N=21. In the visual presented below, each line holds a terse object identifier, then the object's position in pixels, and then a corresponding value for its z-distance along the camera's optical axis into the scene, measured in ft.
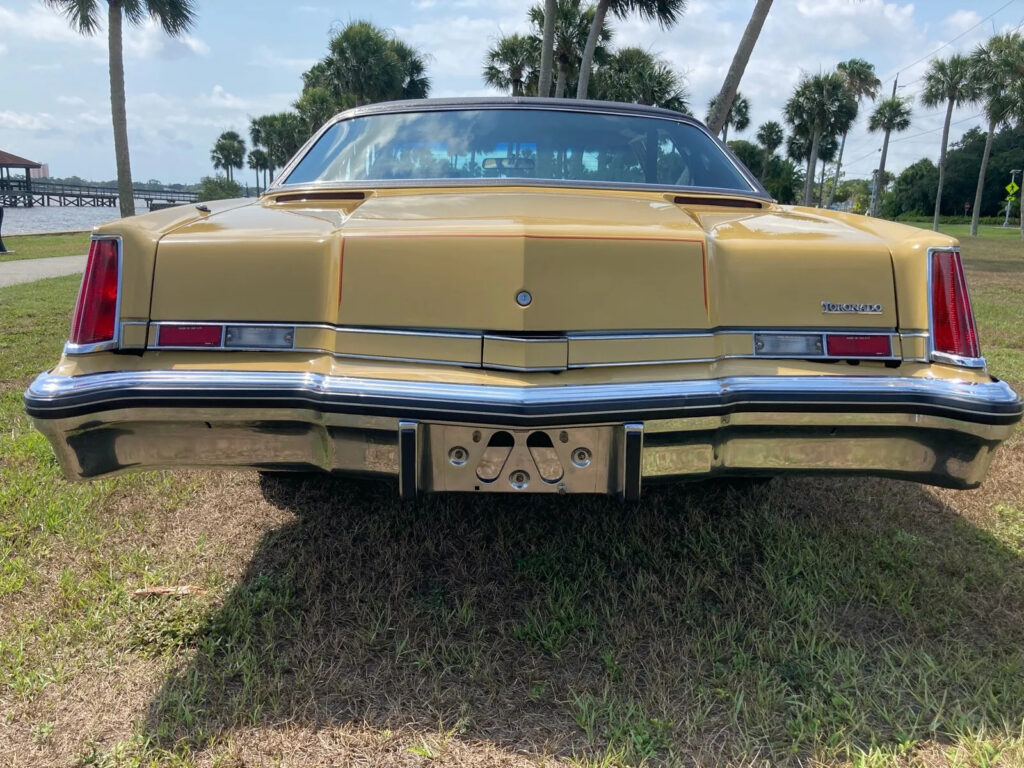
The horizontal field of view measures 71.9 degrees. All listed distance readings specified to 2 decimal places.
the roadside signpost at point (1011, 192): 120.67
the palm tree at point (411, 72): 98.94
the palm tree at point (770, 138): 188.96
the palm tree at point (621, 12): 46.50
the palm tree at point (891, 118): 135.85
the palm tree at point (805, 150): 181.40
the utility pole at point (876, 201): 131.44
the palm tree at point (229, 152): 235.40
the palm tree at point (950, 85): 107.24
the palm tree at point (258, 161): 229.45
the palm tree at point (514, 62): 75.61
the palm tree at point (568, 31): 63.57
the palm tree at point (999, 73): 96.07
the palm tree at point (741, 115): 172.04
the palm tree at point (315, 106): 104.03
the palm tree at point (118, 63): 52.39
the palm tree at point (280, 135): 144.44
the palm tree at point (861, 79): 131.64
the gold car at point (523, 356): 5.86
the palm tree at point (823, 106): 130.52
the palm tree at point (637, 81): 77.15
